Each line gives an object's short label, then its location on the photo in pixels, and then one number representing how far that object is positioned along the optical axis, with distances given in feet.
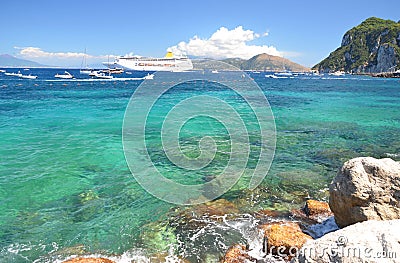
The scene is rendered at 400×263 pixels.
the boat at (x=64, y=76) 269.25
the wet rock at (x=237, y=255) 20.01
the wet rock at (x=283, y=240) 19.47
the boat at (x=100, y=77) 259.86
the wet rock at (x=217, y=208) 27.60
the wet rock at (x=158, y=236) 22.59
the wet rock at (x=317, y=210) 25.53
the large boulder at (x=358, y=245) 9.66
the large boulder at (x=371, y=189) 18.57
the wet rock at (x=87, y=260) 18.63
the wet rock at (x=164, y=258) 20.75
